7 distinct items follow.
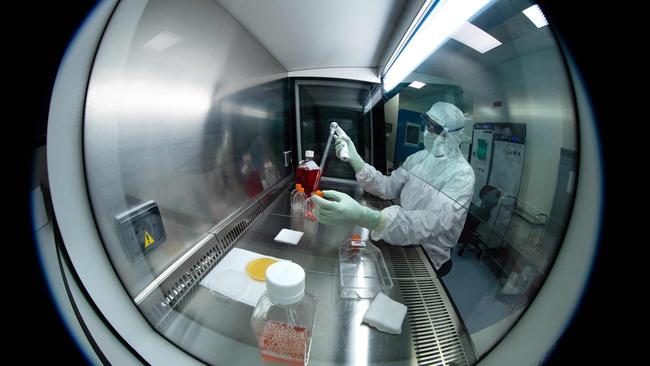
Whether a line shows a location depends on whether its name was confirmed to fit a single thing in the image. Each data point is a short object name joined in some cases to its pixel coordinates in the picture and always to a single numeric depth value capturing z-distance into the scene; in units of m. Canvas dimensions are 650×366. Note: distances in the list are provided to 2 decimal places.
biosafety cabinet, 0.35
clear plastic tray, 0.70
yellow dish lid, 0.71
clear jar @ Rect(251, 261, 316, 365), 0.49
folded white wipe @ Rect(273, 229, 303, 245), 0.96
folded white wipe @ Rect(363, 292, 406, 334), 0.56
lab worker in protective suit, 0.80
